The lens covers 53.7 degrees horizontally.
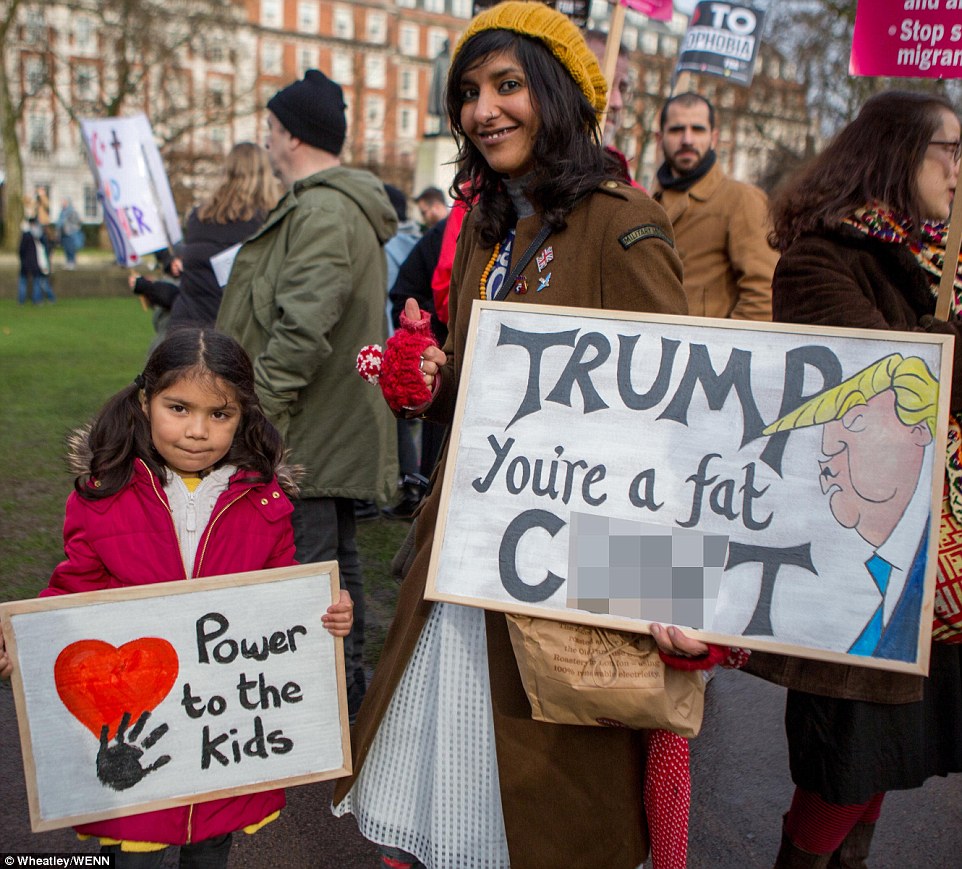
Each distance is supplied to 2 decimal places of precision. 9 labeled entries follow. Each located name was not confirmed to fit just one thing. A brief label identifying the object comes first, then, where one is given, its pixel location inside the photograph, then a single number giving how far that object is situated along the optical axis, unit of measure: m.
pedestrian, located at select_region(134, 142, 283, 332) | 4.39
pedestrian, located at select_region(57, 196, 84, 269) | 27.97
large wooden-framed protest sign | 1.78
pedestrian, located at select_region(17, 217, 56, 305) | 17.75
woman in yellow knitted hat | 2.04
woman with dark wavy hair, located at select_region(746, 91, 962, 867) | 2.21
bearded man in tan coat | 4.42
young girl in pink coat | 2.06
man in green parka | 3.28
